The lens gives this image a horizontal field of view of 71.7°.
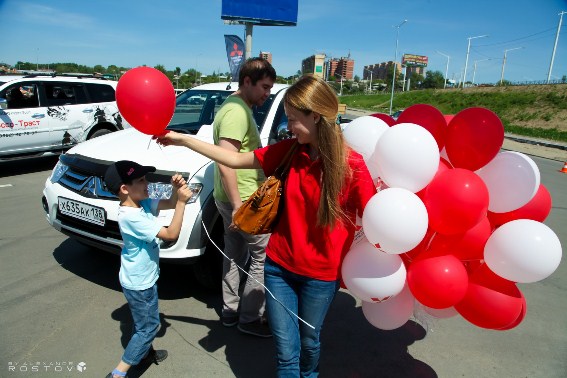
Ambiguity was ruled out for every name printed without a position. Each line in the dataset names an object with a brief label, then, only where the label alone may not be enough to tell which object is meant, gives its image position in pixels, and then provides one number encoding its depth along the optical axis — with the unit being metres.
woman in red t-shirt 1.84
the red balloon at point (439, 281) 1.91
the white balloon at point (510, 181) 2.01
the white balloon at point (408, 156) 1.88
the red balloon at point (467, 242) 2.04
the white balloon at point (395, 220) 1.75
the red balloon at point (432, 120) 2.27
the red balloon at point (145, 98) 2.09
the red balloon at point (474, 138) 2.05
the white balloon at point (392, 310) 2.18
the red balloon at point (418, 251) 2.08
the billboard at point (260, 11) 10.55
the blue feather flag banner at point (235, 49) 11.90
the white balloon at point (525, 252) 1.87
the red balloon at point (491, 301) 1.99
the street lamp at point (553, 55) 50.43
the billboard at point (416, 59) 122.12
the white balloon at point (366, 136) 2.23
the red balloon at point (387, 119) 2.56
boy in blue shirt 2.25
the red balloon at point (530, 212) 2.21
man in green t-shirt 2.57
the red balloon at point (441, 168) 2.06
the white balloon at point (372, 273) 1.92
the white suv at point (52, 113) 7.75
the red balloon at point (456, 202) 1.82
